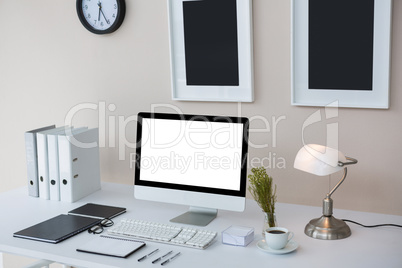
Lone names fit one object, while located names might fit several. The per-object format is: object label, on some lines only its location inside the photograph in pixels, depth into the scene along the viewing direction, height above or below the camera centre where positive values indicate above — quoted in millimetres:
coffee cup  1779 -522
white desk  1741 -566
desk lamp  1916 -324
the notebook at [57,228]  1984 -544
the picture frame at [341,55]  2062 +100
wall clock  2584 +348
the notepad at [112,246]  1833 -563
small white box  1859 -533
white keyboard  1894 -544
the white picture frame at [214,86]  2309 +83
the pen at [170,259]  1755 -578
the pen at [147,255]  1792 -576
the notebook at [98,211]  2223 -528
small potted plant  1952 -419
